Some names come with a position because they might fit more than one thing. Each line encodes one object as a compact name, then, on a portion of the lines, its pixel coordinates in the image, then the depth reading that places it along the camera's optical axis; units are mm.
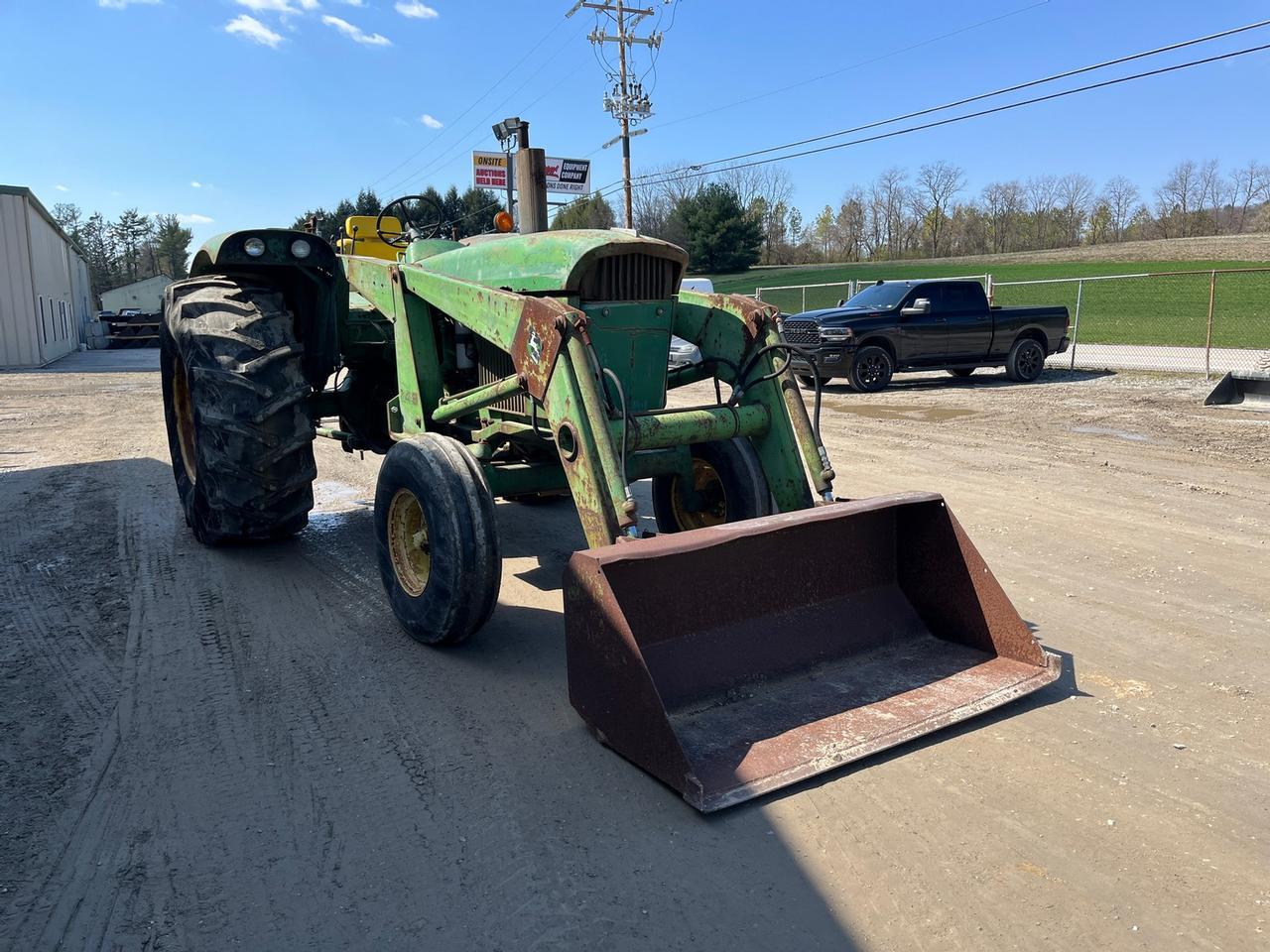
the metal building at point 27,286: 27141
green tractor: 3354
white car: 16500
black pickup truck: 15281
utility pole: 35000
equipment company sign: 38969
